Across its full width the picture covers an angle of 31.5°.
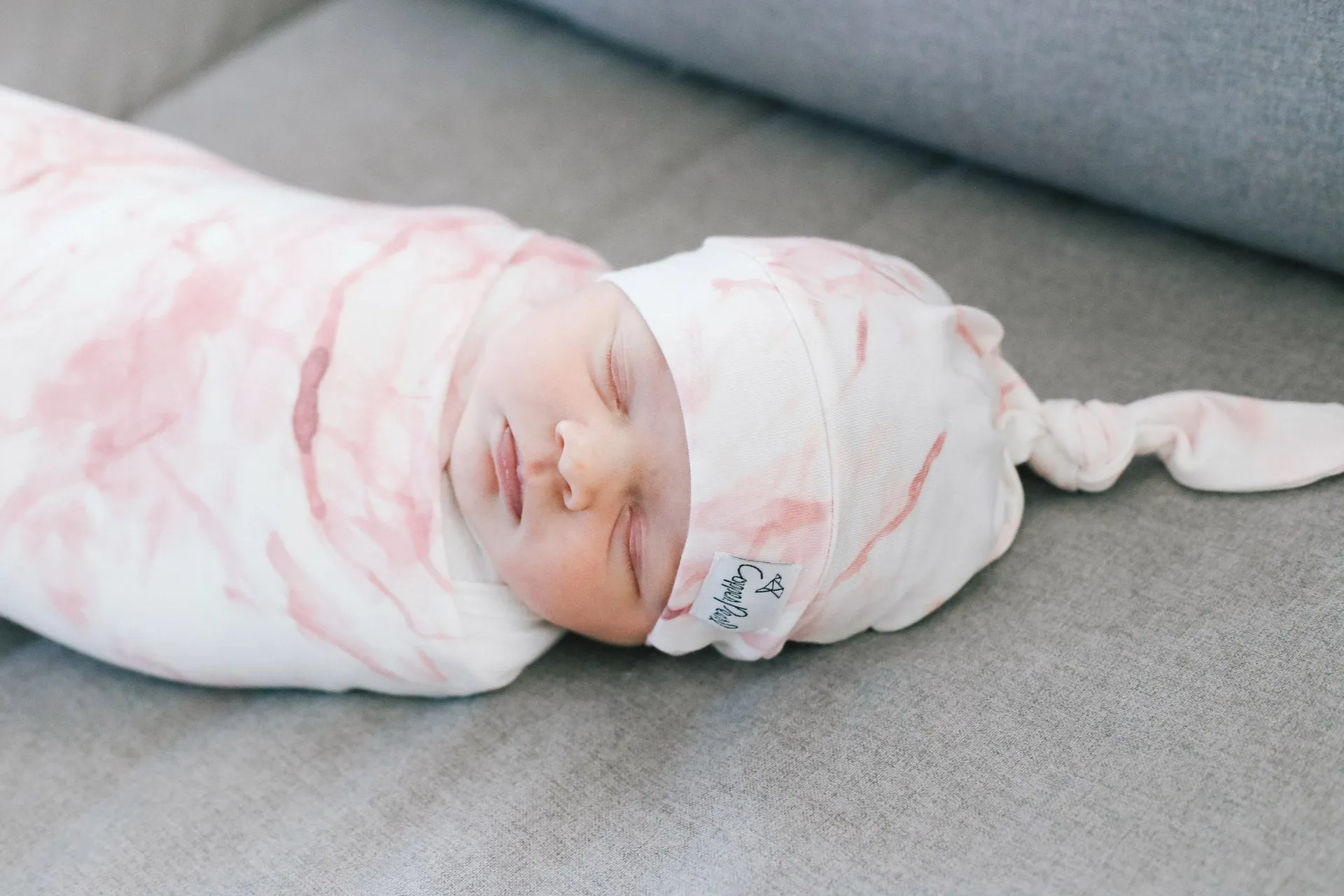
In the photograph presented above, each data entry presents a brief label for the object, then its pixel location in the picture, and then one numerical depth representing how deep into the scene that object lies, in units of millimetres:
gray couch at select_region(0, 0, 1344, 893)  561
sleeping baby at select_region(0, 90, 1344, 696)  587
